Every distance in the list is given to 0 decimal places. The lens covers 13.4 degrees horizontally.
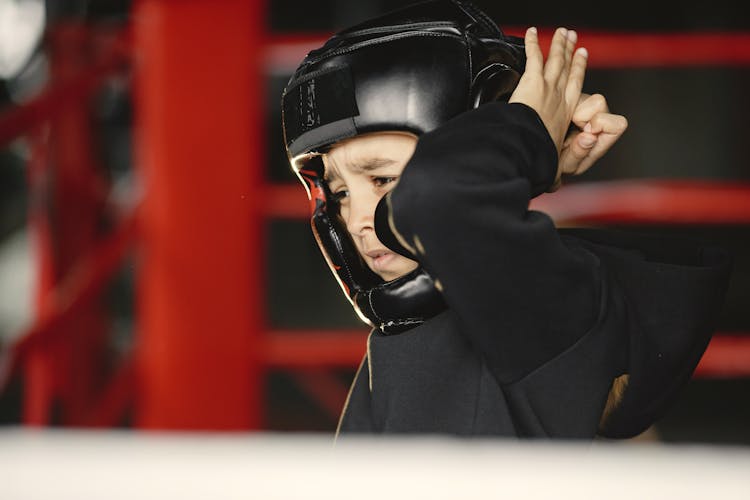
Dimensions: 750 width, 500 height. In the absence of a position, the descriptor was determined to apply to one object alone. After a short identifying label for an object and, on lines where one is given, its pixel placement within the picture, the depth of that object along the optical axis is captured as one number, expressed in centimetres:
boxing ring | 417
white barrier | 199
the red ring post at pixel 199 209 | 415
